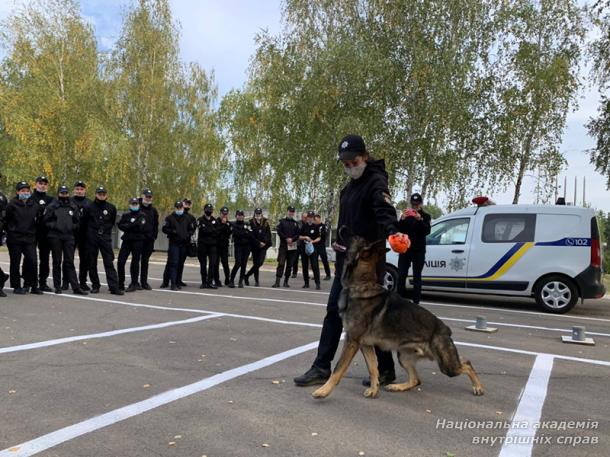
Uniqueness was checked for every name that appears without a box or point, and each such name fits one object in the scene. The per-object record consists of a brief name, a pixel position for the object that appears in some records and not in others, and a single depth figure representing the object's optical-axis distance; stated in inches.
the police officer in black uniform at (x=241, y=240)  518.9
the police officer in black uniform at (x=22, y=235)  382.9
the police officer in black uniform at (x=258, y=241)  527.5
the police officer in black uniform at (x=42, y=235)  398.9
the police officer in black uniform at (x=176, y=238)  467.8
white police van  394.3
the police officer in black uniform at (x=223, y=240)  496.4
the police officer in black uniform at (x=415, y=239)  358.9
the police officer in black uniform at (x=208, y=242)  486.7
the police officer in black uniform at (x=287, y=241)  538.0
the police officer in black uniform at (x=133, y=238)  437.1
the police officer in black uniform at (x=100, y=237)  413.2
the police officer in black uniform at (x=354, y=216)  169.0
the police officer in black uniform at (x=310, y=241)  533.3
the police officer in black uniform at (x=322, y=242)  552.4
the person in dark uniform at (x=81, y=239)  419.2
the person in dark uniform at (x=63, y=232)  393.7
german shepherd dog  166.2
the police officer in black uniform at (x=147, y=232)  449.7
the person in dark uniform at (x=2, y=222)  379.6
